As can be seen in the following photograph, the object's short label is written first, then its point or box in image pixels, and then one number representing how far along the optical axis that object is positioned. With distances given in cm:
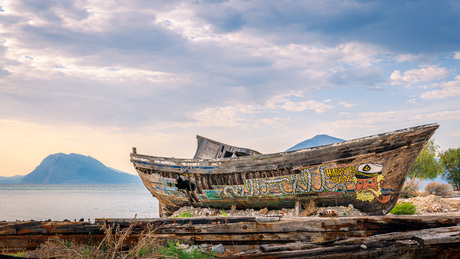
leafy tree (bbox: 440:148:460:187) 4691
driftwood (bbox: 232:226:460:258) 415
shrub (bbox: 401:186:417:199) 2702
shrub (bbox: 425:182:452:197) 2819
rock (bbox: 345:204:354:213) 1336
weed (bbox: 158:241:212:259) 573
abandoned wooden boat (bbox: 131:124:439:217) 1280
